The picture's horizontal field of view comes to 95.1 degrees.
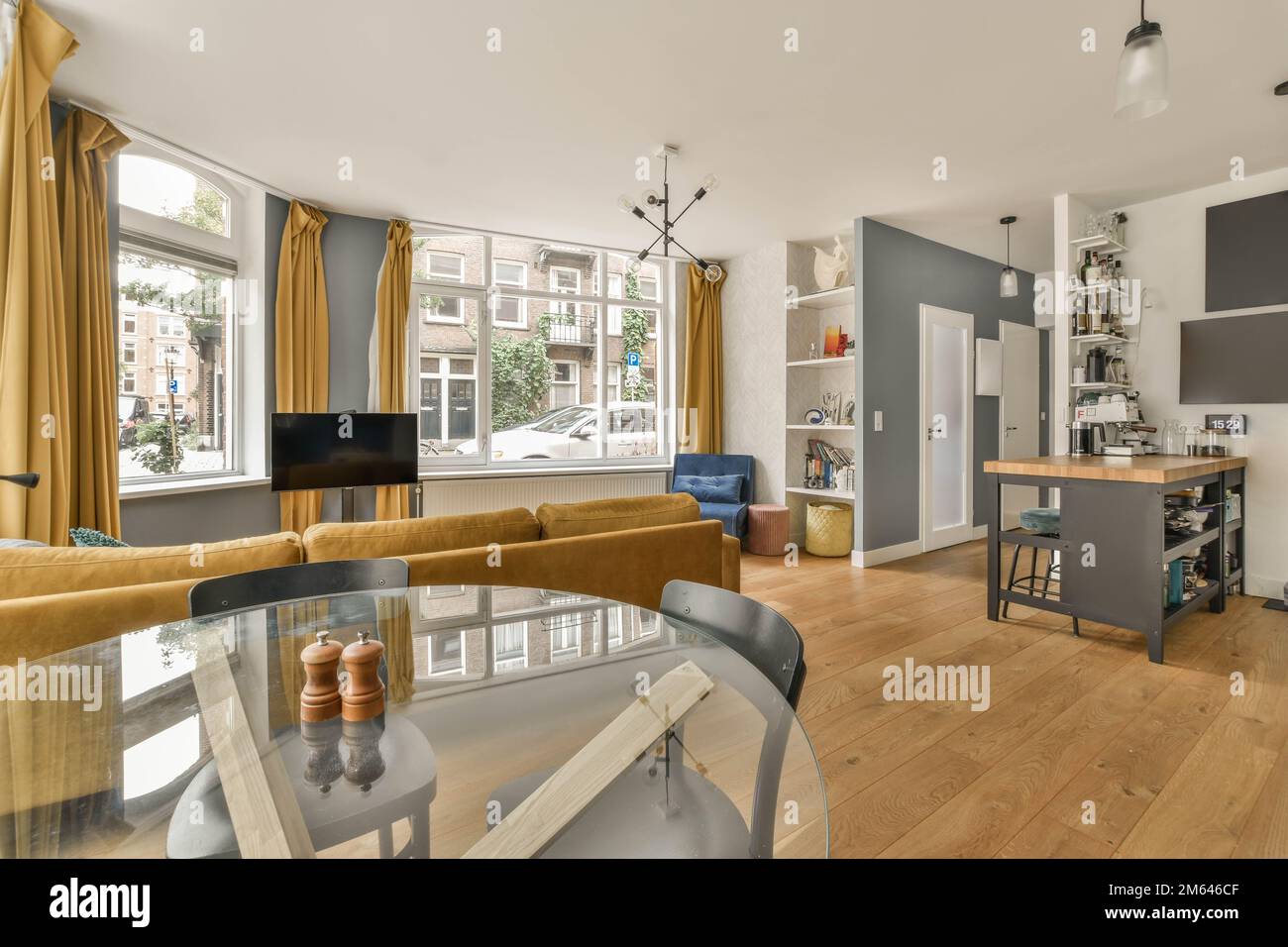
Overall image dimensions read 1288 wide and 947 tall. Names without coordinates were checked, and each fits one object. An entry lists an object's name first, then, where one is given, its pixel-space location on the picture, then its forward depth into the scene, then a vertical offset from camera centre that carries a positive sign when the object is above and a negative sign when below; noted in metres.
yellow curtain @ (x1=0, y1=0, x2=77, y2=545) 2.39 +0.72
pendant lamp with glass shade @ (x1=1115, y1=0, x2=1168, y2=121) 1.80 +1.17
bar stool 3.33 -0.42
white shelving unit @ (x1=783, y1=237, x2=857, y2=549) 5.32 +0.70
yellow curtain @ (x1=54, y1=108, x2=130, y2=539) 2.92 +0.71
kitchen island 2.74 -0.46
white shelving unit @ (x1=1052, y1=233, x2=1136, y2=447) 3.96 +0.74
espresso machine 3.39 +0.16
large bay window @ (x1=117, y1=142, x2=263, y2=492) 3.60 +0.96
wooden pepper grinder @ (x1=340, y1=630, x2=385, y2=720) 0.93 -0.36
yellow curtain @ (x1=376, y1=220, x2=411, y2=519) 4.60 +1.00
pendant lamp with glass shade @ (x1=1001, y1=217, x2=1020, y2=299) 4.74 +1.34
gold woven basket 5.03 -0.68
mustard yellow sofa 1.48 -0.34
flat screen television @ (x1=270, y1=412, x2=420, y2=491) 3.94 +0.04
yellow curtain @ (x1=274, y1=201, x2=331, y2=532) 4.21 +0.93
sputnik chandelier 3.29 +1.60
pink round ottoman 5.09 -0.66
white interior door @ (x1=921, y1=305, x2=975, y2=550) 5.16 +0.23
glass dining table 0.69 -0.43
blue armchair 5.56 -0.14
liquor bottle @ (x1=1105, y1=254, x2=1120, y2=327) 3.99 +1.02
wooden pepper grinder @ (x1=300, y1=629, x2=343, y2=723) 0.94 -0.37
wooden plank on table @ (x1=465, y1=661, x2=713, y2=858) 0.66 -0.43
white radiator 4.93 -0.33
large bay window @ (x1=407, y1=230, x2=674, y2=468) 5.10 +0.94
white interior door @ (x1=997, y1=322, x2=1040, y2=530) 5.84 +0.44
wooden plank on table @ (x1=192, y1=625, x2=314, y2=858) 0.66 -0.43
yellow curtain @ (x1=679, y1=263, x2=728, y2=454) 5.86 +0.80
